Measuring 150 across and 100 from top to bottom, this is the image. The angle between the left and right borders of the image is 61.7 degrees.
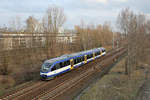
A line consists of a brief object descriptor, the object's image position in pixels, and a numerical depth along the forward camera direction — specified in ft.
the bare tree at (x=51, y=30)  112.57
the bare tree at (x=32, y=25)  126.92
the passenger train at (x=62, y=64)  53.47
